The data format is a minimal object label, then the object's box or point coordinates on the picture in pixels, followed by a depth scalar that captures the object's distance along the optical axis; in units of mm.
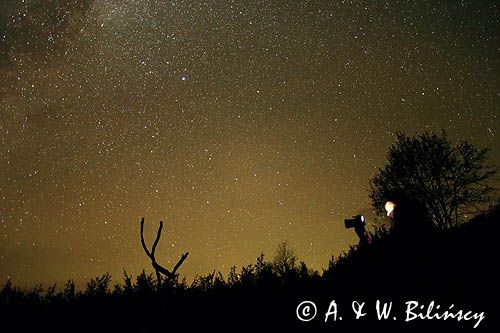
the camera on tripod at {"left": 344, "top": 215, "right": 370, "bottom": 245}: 6234
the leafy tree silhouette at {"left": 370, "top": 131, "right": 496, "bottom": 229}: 21812
